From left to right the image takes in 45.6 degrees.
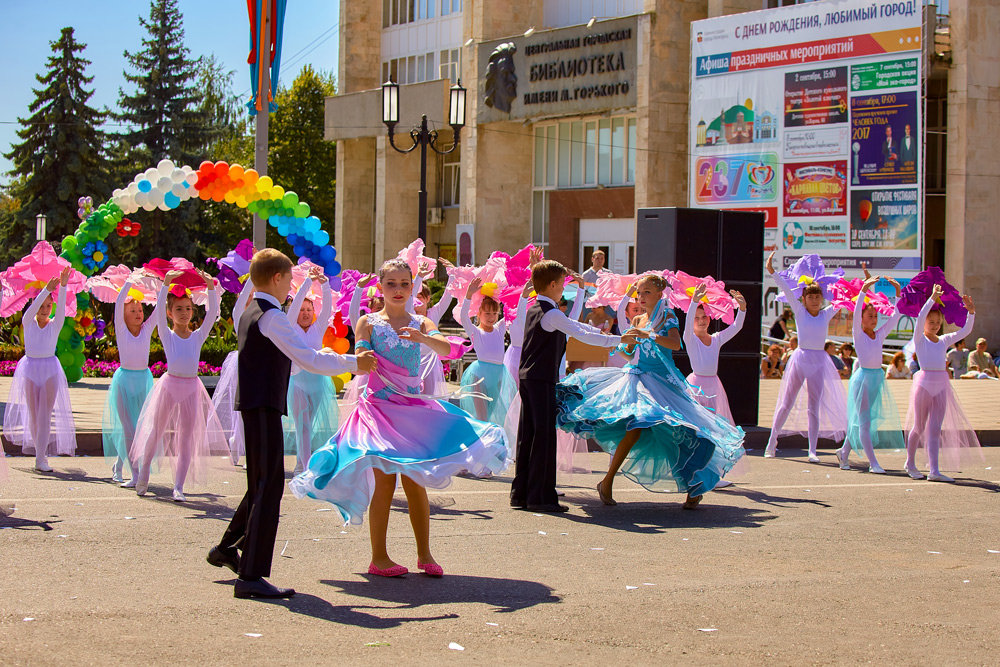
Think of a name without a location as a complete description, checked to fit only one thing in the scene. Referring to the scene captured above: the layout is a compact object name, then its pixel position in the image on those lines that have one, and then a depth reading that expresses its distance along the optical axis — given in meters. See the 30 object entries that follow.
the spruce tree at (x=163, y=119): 52.88
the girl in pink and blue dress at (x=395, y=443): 6.64
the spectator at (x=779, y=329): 30.02
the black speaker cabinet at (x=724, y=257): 15.59
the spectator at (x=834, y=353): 21.90
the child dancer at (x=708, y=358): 11.59
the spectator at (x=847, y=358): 23.72
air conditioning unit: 50.38
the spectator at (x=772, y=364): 24.27
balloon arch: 13.09
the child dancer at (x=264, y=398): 6.24
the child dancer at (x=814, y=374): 13.09
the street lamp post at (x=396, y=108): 24.02
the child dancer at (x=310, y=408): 10.41
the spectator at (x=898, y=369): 23.25
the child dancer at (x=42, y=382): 11.11
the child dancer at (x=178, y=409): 9.68
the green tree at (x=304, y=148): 59.88
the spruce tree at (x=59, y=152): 50.81
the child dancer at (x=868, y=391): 12.52
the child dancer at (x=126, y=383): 10.37
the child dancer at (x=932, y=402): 11.85
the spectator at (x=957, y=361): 24.81
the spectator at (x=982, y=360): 24.50
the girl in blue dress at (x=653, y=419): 9.42
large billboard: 31.33
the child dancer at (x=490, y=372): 11.97
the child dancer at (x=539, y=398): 9.40
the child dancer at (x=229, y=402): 11.19
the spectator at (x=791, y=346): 23.21
